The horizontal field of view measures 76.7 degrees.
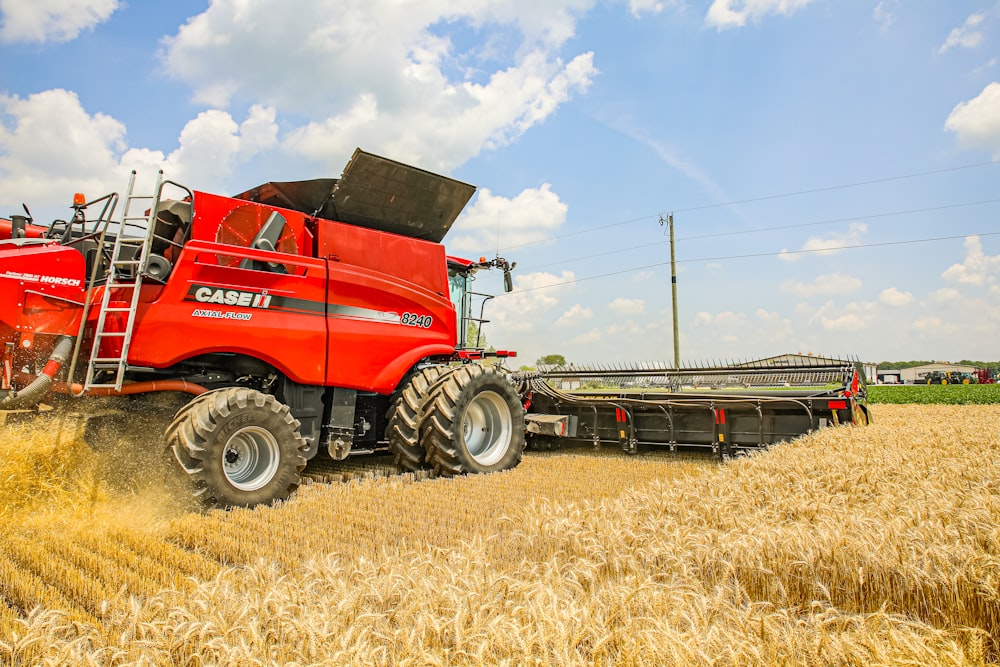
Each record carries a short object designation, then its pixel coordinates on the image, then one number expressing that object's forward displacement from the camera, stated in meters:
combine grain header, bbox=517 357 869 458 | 7.68
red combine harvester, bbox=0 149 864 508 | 4.80
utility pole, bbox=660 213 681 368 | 23.61
